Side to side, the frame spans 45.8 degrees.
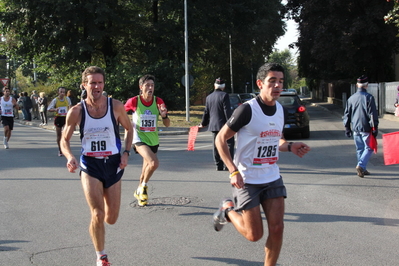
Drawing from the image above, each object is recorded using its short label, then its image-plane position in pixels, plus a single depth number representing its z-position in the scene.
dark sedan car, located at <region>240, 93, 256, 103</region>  32.32
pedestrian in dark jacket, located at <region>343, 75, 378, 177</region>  8.67
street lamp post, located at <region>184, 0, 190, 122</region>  23.39
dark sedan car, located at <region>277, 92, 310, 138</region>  15.56
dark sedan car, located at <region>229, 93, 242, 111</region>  24.85
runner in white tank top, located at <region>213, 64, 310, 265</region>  3.98
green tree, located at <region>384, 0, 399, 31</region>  16.12
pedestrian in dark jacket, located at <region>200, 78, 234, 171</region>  9.66
